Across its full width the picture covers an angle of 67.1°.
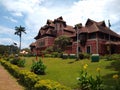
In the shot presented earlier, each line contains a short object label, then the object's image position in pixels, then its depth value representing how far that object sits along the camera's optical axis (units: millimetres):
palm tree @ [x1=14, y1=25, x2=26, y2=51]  36548
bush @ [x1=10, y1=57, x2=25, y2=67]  12888
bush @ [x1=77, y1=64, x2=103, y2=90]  5046
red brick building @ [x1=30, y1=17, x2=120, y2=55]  21182
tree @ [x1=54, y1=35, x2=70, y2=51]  23732
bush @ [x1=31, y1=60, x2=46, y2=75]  9223
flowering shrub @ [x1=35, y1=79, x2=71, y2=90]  4309
